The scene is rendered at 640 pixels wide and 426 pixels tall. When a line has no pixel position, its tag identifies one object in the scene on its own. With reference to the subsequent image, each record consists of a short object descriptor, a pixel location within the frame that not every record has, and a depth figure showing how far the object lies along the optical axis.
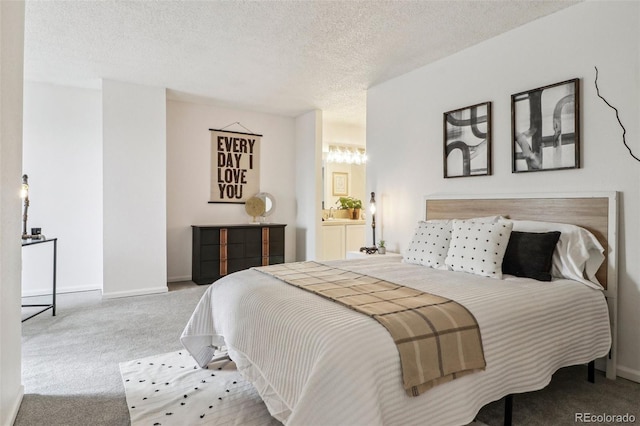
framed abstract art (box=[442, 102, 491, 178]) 3.21
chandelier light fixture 6.41
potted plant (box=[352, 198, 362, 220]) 6.51
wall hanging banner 5.49
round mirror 5.79
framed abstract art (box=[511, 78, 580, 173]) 2.62
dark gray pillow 2.39
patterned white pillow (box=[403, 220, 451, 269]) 2.88
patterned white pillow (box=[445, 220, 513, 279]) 2.47
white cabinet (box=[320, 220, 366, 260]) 5.93
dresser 4.95
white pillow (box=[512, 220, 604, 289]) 2.39
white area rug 1.87
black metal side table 3.29
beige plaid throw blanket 1.45
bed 1.34
